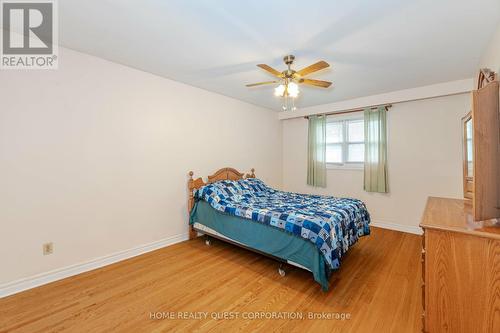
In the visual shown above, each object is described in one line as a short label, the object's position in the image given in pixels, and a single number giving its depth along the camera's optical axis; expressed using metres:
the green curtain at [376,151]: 3.96
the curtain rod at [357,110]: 3.92
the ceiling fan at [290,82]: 2.41
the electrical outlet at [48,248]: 2.24
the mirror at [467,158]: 2.13
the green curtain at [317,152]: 4.70
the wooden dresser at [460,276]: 1.27
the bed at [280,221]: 2.11
